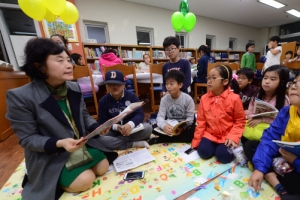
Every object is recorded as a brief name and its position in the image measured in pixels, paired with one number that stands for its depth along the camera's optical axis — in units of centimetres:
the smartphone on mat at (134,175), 89
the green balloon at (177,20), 301
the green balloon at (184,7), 280
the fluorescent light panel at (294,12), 421
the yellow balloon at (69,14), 217
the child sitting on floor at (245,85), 146
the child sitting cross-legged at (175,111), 127
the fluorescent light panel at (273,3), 359
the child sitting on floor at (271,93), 103
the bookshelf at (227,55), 514
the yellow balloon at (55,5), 179
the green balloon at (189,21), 306
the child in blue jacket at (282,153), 67
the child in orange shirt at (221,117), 102
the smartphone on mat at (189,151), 112
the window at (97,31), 339
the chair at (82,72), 165
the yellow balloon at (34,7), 173
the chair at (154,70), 197
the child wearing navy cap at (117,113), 116
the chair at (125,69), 174
